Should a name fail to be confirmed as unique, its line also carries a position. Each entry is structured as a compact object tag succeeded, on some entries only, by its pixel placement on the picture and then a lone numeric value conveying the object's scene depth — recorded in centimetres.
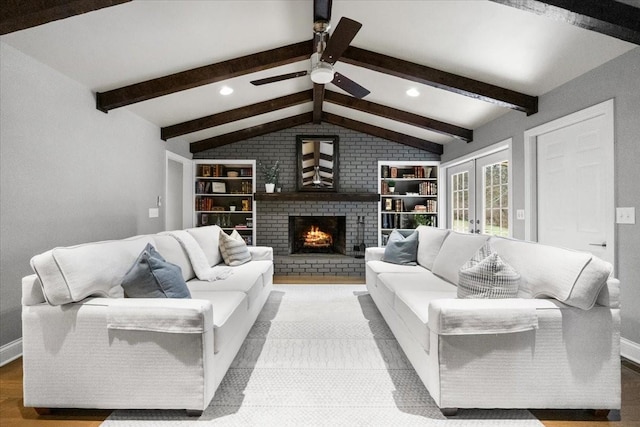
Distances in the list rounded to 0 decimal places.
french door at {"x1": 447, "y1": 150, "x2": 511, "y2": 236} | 451
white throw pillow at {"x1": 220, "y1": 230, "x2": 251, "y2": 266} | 414
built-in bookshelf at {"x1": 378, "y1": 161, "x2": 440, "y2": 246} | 654
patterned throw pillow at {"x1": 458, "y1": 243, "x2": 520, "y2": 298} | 211
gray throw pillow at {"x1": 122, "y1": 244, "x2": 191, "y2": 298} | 212
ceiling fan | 239
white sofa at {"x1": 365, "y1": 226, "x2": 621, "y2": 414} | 183
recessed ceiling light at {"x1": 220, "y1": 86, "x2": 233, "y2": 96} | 434
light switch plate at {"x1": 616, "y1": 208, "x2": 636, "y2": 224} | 255
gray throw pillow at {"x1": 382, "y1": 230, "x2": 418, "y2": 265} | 416
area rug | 186
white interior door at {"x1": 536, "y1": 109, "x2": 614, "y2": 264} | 282
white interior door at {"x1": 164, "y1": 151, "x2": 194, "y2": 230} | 612
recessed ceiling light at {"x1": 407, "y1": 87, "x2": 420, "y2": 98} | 436
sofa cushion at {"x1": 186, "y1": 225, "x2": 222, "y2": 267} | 394
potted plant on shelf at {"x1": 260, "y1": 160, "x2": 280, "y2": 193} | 628
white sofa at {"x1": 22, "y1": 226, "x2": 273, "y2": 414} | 185
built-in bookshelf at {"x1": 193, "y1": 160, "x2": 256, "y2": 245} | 648
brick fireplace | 649
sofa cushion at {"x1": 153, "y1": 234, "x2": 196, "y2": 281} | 306
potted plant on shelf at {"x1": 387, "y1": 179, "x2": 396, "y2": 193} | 659
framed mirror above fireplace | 648
